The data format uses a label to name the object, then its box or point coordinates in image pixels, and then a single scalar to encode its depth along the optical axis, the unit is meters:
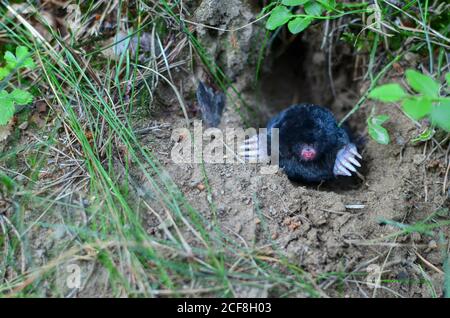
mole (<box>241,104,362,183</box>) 0.75
